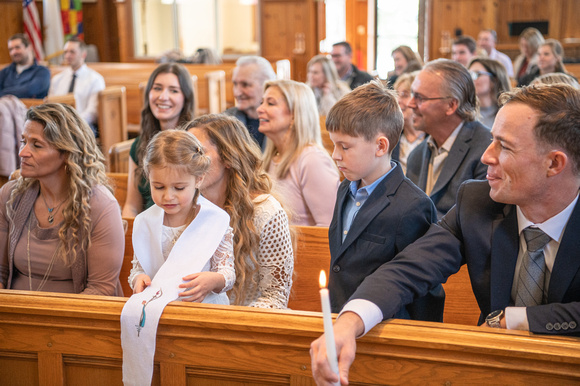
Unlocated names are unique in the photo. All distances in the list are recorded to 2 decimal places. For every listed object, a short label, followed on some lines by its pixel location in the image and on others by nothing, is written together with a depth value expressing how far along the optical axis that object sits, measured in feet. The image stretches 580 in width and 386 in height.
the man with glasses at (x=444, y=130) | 9.70
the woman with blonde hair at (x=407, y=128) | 14.14
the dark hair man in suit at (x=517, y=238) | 4.90
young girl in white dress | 6.18
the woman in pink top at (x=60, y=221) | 7.47
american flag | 44.70
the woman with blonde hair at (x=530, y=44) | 27.02
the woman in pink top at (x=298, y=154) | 10.28
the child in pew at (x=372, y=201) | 6.03
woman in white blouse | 7.19
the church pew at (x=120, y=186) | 11.91
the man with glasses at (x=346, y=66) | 25.02
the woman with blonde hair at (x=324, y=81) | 21.08
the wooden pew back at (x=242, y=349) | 4.58
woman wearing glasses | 14.69
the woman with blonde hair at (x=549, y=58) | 21.77
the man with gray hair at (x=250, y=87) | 14.02
